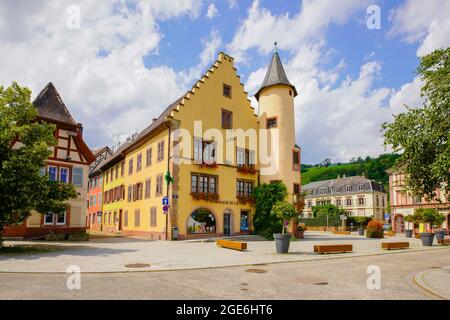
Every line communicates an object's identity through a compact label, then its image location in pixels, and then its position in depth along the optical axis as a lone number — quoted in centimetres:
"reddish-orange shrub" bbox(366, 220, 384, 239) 3809
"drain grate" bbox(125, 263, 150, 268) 1371
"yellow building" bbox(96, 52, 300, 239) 2888
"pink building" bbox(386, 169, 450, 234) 5528
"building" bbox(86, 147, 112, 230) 4843
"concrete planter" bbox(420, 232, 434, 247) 2691
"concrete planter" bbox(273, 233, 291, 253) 1908
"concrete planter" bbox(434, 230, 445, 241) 2910
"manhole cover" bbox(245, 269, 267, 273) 1305
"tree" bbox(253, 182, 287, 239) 3150
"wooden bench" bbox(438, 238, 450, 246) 2862
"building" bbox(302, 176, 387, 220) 8025
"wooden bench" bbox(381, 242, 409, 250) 2303
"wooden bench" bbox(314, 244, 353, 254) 1942
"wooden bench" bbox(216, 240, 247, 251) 2014
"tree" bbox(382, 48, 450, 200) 1247
